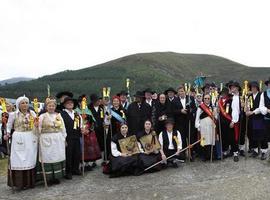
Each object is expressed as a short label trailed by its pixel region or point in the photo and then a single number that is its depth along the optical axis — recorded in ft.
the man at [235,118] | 32.19
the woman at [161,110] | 33.73
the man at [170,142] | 31.60
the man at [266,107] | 31.14
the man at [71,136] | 29.66
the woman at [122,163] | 29.40
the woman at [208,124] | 32.58
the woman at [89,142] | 32.07
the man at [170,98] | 33.73
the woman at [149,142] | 30.89
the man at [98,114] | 35.45
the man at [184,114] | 33.78
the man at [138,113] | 33.24
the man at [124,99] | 37.63
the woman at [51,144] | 27.81
